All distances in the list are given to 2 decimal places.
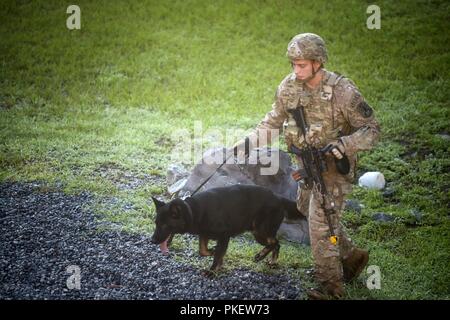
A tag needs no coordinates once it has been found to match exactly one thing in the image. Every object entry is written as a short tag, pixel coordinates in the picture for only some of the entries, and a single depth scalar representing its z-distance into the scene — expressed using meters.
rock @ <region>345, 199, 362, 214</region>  18.11
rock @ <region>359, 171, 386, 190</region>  20.11
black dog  11.88
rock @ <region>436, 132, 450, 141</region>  23.41
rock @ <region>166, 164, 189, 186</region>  19.52
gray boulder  17.53
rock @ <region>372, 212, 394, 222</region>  17.39
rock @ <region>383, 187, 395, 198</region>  19.53
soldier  11.17
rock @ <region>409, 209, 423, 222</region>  17.34
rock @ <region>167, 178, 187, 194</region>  18.31
